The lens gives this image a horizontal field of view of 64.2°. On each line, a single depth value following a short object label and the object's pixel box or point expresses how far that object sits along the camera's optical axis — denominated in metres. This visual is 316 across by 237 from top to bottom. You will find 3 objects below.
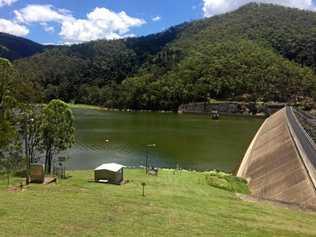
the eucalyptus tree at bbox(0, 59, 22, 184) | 18.55
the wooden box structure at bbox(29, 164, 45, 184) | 15.16
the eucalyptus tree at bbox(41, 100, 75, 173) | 21.96
